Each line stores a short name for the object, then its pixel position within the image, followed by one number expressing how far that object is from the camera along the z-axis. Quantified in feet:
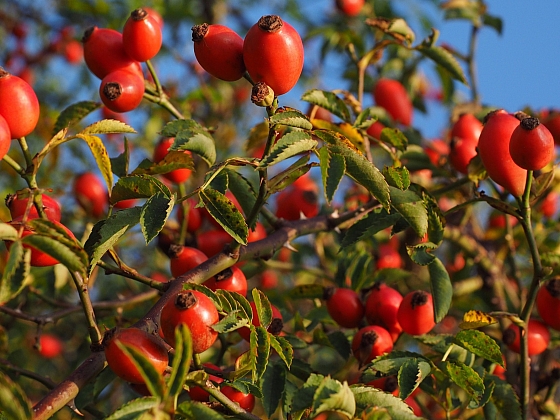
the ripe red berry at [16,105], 1.74
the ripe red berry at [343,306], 1.94
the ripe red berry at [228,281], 1.81
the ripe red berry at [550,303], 1.88
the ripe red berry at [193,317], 1.67
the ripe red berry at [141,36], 1.88
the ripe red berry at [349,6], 3.16
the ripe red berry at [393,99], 2.49
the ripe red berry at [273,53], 1.72
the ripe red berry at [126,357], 1.65
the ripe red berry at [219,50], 1.75
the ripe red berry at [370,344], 1.86
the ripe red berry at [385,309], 1.93
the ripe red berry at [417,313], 1.87
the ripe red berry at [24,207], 1.76
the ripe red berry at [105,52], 1.90
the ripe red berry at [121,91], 1.84
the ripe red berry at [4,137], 1.70
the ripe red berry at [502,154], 1.80
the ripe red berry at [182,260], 1.85
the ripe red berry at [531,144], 1.76
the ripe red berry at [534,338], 1.91
